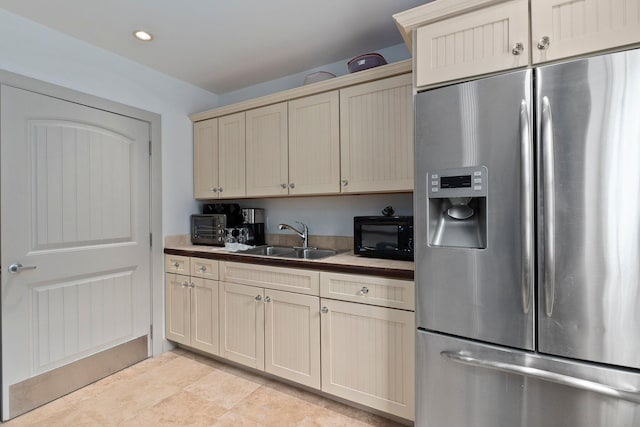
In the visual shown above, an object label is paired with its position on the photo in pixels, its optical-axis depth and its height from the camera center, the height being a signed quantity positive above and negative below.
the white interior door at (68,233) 1.90 -0.13
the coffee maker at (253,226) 2.79 -0.12
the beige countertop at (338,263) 1.71 -0.31
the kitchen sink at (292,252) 2.56 -0.33
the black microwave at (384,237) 1.92 -0.16
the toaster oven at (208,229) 2.75 -0.14
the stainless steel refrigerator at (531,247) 1.05 -0.13
